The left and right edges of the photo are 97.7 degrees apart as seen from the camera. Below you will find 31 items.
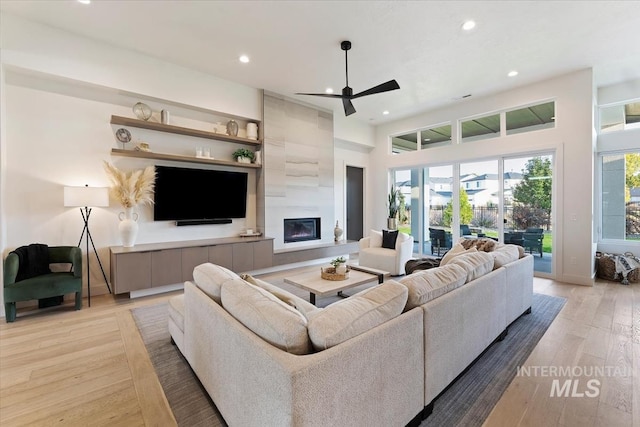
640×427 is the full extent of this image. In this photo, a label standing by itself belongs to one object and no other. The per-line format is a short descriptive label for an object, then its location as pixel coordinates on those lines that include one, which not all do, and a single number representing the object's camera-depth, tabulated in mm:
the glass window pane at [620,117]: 4801
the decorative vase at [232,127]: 5016
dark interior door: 7598
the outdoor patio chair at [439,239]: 6398
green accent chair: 2992
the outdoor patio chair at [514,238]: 5285
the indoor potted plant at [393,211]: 7168
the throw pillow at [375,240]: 5320
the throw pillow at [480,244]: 3533
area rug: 1722
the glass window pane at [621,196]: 4938
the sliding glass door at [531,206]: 4973
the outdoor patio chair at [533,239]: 5082
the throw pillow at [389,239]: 5098
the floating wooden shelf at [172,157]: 4014
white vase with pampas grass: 3879
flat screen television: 4406
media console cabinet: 3678
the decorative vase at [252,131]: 5219
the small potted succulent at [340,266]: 3355
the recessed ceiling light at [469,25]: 3266
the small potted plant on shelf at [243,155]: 5113
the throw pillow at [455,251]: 3038
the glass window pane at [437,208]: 6375
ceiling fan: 3373
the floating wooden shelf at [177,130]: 3986
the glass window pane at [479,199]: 5605
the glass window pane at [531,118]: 4926
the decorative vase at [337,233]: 6414
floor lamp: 3389
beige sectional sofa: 1115
